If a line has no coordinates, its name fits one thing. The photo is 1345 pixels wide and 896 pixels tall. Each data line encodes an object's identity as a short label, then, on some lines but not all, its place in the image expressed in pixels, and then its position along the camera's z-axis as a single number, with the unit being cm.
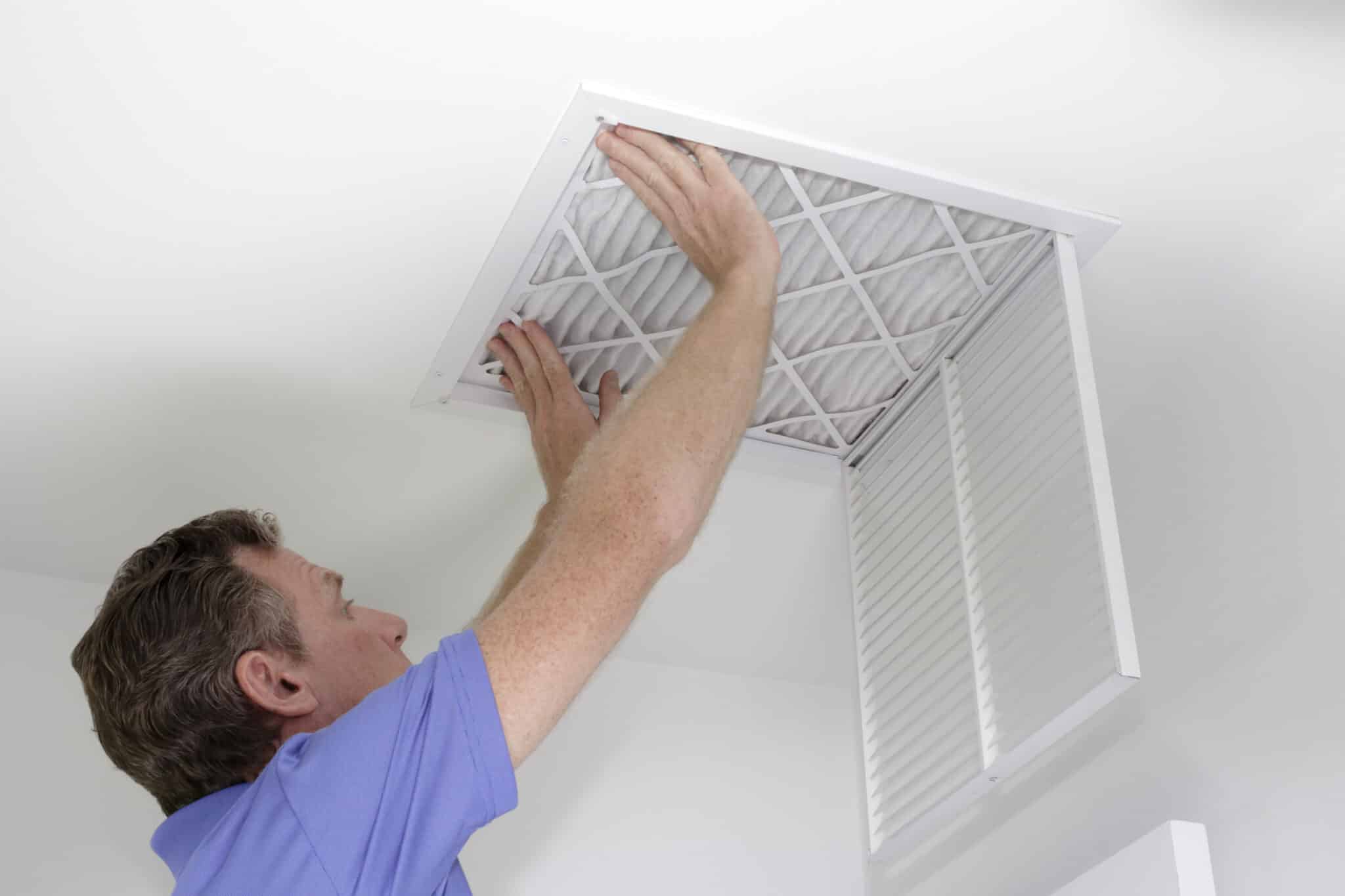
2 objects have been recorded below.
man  117
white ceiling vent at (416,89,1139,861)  162
